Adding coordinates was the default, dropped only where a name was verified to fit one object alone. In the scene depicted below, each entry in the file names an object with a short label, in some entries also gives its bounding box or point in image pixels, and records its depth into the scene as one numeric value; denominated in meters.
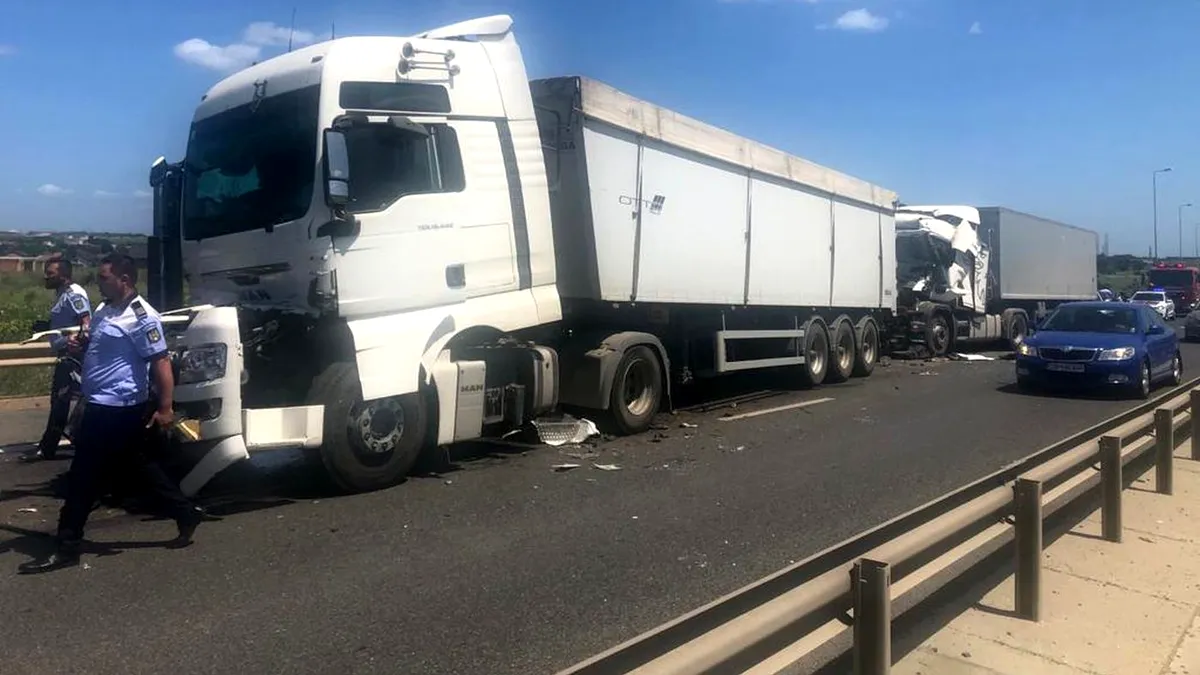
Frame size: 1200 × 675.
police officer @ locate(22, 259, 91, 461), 8.27
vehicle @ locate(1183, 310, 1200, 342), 30.23
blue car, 13.84
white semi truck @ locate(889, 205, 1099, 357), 22.00
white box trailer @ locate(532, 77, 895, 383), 9.70
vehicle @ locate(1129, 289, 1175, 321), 40.46
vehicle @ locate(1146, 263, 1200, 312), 46.34
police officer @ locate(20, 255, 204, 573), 5.46
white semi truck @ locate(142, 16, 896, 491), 7.01
